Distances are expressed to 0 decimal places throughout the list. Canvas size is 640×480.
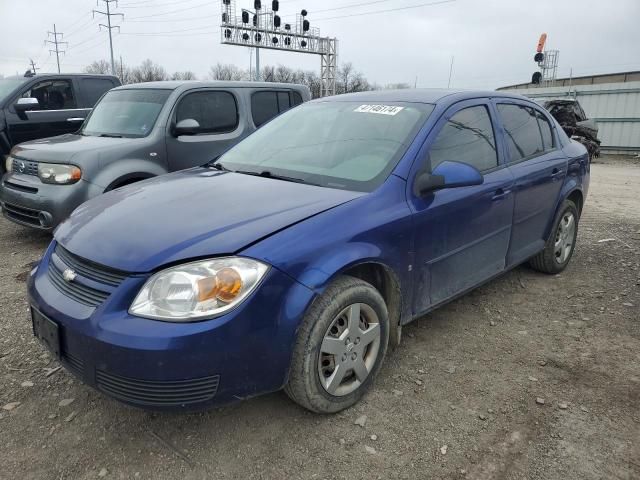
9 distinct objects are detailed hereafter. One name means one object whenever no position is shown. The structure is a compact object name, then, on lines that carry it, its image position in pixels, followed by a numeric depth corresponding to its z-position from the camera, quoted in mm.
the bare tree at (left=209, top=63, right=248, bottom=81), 69812
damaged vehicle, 15664
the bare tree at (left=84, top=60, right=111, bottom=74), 69425
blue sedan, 2129
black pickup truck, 7070
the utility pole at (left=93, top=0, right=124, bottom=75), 45366
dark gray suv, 5090
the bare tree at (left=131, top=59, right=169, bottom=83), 71375
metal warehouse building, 18562
